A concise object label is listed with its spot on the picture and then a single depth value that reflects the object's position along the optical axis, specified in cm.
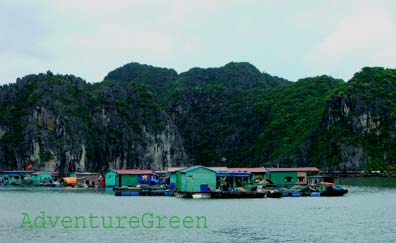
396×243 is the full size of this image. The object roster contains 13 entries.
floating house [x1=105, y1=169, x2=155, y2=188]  11012
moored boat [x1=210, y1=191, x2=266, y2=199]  7912
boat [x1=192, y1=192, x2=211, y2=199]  8006
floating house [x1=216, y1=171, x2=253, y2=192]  8706
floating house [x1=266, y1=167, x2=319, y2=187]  10538
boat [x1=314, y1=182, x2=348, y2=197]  8806
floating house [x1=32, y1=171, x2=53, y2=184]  15050
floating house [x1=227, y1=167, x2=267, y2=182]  10356
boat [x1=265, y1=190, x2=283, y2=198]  8262
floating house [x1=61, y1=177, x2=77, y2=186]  13650
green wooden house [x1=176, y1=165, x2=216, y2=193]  8238
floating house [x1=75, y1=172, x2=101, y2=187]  13692
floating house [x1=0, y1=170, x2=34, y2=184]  15338
